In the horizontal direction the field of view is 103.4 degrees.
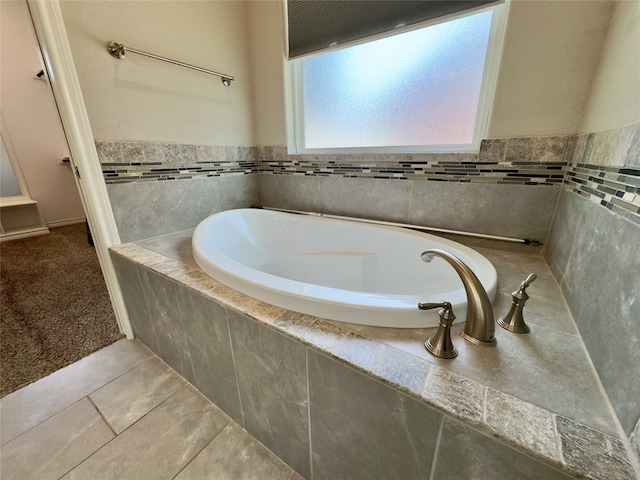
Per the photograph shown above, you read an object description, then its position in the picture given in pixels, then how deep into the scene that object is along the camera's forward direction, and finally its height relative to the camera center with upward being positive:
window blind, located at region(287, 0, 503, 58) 1.18 +0.71
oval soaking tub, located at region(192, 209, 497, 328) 0.70 -0.42
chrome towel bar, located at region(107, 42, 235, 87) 1.19 +0.52
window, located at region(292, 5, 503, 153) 1.22 +0.38
